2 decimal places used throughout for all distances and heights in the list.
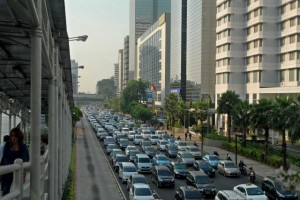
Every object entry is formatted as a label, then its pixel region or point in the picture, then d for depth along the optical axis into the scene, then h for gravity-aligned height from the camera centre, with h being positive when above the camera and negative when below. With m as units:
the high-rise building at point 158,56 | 148.38 +16.85
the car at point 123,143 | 57.50 -5.21
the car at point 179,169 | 38.12 -5.67
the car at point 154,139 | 66.18 -5.32
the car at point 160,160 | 42.50 -5.42
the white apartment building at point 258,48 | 71.00 +9.49
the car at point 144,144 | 54.73 -5.15
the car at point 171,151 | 52.57 -5.63
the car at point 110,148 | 52.89 -5.34
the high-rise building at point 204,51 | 105.62 +12.34
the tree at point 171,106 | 94.00 -0.68
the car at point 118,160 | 41.15 -5.31
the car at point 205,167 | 38.59 -5.58
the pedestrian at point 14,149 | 7.88 -0.83
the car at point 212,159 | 43.66 -5.56
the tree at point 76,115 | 73.81 -2.19
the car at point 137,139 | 64.69 -5.22
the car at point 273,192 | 27.77 -5.58
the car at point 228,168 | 38.84 -5.66
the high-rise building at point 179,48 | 125.66 +15.53
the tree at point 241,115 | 50.08 -1.28
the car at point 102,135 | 70.44 -5.16
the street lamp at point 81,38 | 19.01 +2.72
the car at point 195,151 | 50.06 -5.40
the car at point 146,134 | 71.69 -5.05
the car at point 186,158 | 44.59 -5.52
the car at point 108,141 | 60.25 -5.16
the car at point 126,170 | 35.34 -5.36
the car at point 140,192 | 26.75 -5.39
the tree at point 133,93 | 152.00 +3.21
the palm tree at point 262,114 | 44.91 -1.10
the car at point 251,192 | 27.00 -5.38
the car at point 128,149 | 49.09 -5.07
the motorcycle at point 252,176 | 35.75 -5.73
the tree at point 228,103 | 58.97 +0.03
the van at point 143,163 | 40.59 -5.44
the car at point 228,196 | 24.41 -5.04
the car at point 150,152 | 51.21 -5.62
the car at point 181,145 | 54.10 -5.17
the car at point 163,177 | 33.38 -5.55
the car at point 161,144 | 57.55 -5.37
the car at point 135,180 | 30.72 -5.26
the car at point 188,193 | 26.44 -5.32
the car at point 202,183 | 29.94 -5.48
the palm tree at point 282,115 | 38.53 -0.99
